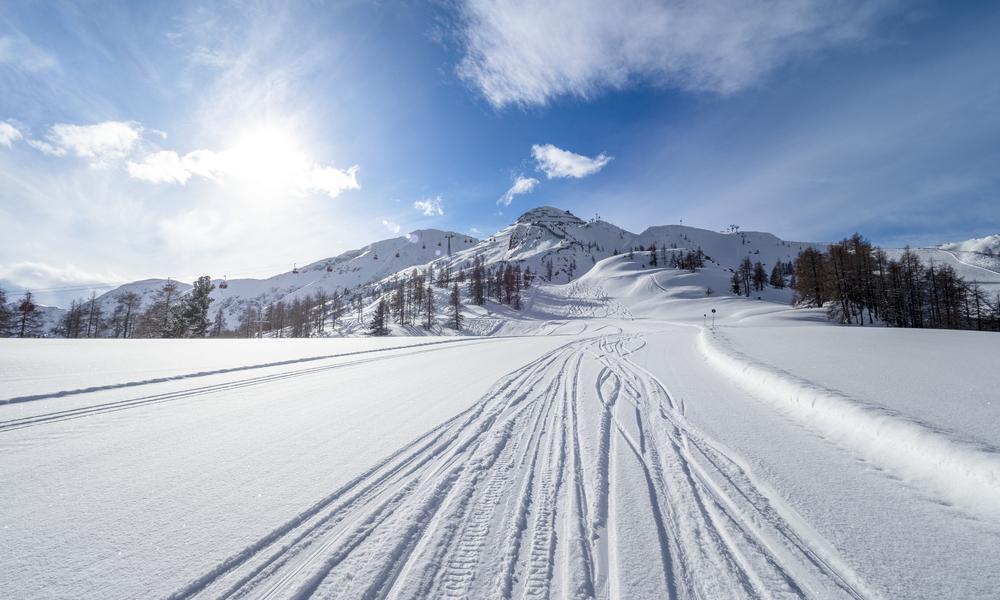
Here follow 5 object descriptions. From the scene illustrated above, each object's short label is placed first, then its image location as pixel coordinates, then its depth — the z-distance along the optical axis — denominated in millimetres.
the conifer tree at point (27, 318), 46438
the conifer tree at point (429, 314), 57109
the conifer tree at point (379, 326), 51619
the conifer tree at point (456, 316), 55188
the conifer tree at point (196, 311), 40281
